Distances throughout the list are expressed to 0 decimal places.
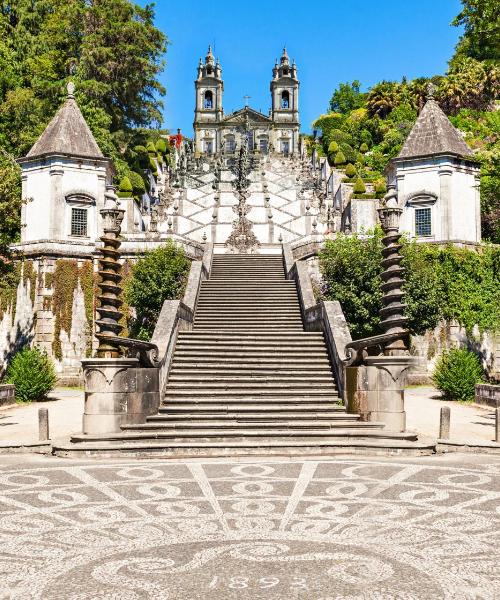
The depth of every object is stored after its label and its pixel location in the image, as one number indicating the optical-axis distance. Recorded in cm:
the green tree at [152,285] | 2742
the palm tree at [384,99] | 7944
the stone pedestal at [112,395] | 1370
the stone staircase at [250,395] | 1280
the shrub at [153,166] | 5958
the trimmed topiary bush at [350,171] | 5678
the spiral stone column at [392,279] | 1466
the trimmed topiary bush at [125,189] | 4065
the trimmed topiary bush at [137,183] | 4806
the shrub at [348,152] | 6875
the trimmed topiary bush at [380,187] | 4639
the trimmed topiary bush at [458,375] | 2233
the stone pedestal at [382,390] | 1413
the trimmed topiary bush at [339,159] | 6588
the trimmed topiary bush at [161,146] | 7194
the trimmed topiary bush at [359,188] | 4540
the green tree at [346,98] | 9375
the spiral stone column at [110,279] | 1443
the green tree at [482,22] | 2269
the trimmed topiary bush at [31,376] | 2281
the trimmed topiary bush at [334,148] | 7050
